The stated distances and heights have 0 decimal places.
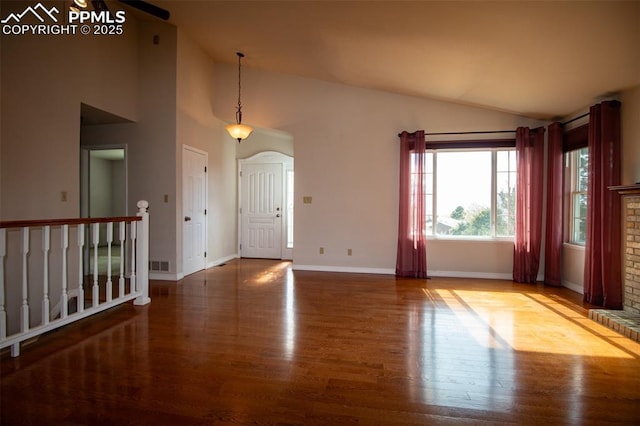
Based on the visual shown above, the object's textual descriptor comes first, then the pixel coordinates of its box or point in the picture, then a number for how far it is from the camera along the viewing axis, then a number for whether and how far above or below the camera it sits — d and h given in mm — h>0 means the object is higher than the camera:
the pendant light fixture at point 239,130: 4902 +1282
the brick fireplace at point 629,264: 3172 -525
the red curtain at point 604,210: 3604 +49
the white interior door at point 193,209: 5207 +74
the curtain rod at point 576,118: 4148 +1298
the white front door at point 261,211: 6871 +57
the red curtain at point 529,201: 4852 +198
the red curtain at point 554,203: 4633 +162
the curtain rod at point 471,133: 5101 +1311
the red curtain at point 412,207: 5164 +112
